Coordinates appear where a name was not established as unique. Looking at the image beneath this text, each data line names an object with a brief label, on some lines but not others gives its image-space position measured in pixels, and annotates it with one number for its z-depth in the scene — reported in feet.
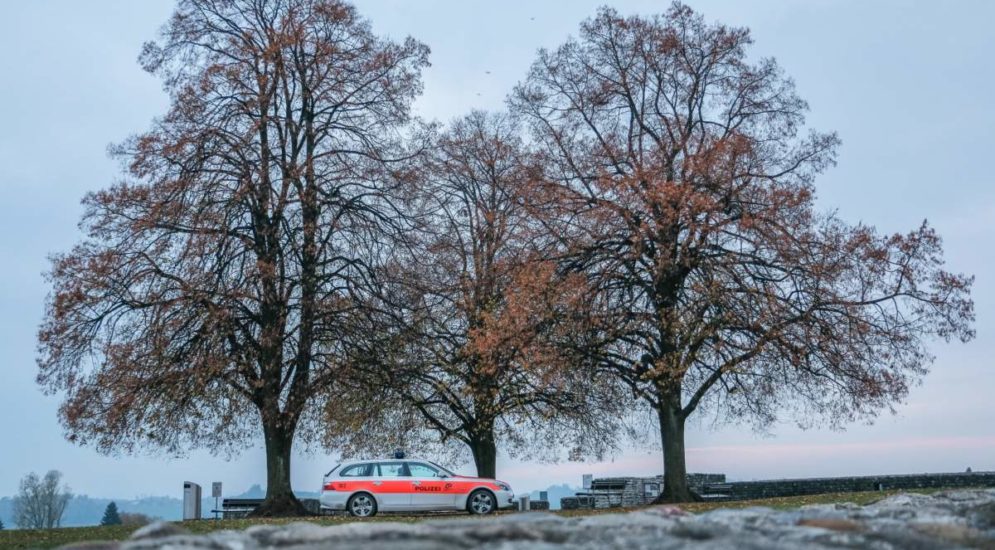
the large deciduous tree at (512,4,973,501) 83.20
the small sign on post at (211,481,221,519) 90.02
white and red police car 83.46
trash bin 95.66
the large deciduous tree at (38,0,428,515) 85.56
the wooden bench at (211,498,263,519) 101.50
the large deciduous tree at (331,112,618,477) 86.02
